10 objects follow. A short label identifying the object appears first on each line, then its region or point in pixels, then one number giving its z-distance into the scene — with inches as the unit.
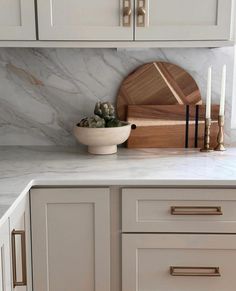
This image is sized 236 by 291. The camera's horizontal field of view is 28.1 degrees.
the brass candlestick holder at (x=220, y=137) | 91.7
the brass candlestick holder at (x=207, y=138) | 90.4
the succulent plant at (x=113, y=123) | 88.0
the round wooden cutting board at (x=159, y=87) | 95.1
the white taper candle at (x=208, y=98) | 88.7
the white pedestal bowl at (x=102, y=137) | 85.9
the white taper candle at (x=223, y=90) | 89.7
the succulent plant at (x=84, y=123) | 87.8
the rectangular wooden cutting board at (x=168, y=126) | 95.0
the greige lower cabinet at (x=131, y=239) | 72.5
